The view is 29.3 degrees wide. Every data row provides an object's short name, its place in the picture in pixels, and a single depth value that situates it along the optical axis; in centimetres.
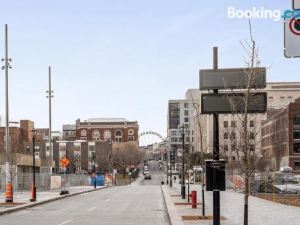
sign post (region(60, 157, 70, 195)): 4542
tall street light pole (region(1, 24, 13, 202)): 3033
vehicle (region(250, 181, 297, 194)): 4551
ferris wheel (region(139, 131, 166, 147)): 17375
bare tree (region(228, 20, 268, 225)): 1101
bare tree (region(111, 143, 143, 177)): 15912
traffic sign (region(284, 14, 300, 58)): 514
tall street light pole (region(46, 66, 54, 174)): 5472
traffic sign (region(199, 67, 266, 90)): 1300
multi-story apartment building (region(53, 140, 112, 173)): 16162
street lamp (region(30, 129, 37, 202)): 3475
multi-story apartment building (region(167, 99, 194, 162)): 6749
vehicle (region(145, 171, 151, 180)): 14155
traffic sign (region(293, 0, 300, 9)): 513
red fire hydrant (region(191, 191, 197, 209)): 2532
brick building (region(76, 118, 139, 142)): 18375
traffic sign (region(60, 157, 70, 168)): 4600
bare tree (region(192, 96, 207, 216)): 2061
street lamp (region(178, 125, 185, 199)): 3588
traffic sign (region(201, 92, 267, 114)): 1271
